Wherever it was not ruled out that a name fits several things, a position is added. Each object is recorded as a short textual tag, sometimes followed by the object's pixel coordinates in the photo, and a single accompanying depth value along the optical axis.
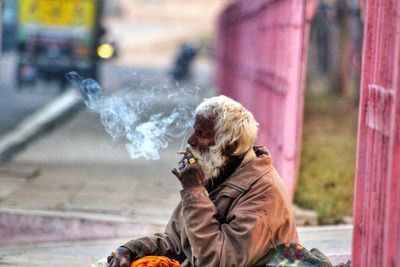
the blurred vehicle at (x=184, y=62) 67.50
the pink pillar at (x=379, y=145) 8.74
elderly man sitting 10.01
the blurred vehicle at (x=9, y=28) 78.49
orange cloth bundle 10.42
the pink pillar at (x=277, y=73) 19.16
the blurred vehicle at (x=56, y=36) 50.84
